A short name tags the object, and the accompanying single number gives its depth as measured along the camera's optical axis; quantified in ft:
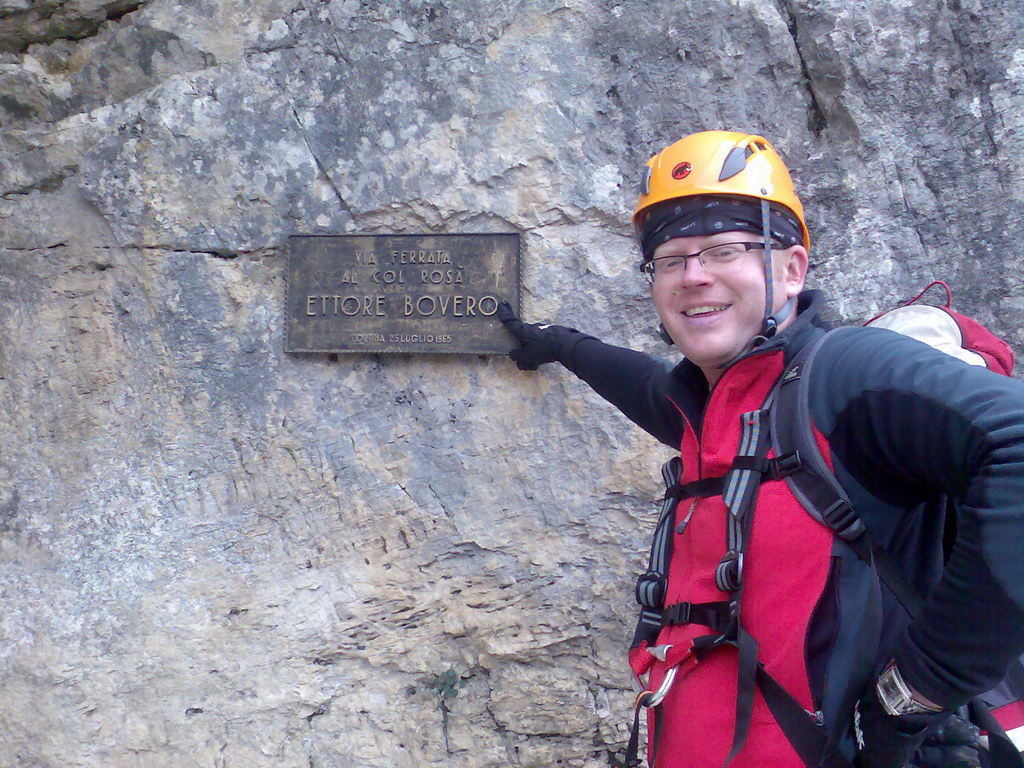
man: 3.93
